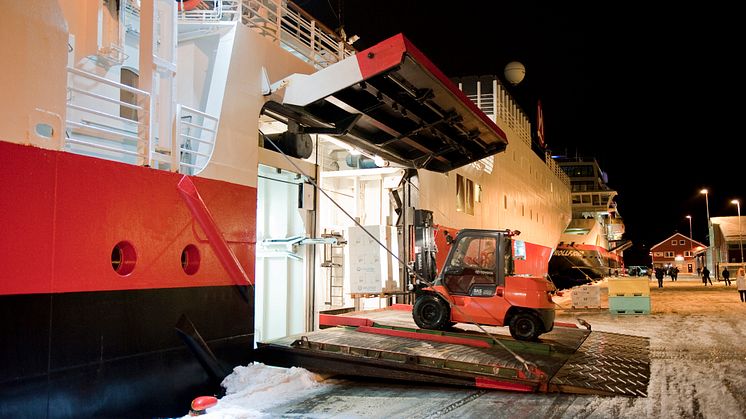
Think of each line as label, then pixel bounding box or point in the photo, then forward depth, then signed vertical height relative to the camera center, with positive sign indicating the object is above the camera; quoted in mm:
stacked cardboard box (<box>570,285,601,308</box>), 20375 -1331
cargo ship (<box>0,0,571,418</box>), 4914 +977
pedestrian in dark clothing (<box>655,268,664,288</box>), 36409 -1121
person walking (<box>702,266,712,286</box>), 38812 -1098
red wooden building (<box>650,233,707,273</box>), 96119 +1116
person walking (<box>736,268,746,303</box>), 23580 -1105
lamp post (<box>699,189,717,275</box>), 51381 +1846
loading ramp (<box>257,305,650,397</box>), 7270 -1409
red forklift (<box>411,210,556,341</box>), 9820 -565
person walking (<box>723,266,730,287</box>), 39344 -1332
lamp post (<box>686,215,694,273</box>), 93125 +1135
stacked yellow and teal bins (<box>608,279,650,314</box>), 18094 -1224
